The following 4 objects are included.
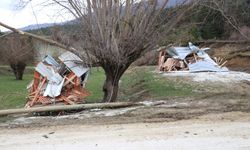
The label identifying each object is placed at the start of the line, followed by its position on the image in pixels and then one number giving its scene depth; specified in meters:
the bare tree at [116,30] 20.09
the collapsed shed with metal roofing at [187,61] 36.53
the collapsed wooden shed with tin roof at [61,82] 20.97
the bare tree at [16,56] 49.08
